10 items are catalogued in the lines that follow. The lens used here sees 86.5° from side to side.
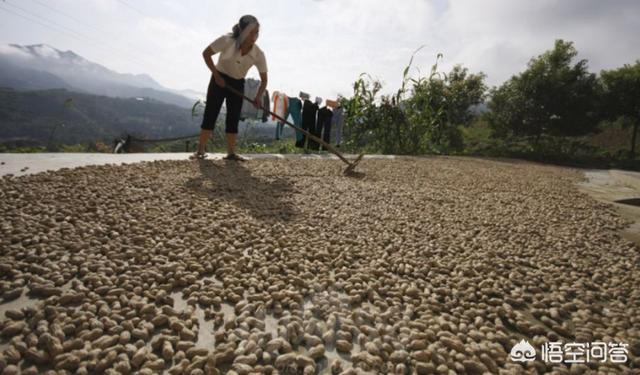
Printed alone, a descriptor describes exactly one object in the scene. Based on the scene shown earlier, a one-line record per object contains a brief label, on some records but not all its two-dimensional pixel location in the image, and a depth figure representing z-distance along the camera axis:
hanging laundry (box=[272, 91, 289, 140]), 7.63
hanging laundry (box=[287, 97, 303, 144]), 7.65
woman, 3.82
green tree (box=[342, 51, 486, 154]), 8.20
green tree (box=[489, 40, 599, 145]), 13.84
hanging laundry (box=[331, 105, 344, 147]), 7.76
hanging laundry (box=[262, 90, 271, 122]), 7.83
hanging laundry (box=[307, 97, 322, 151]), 7.11
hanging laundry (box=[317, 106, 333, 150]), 7.43
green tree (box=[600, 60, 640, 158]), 13.65
